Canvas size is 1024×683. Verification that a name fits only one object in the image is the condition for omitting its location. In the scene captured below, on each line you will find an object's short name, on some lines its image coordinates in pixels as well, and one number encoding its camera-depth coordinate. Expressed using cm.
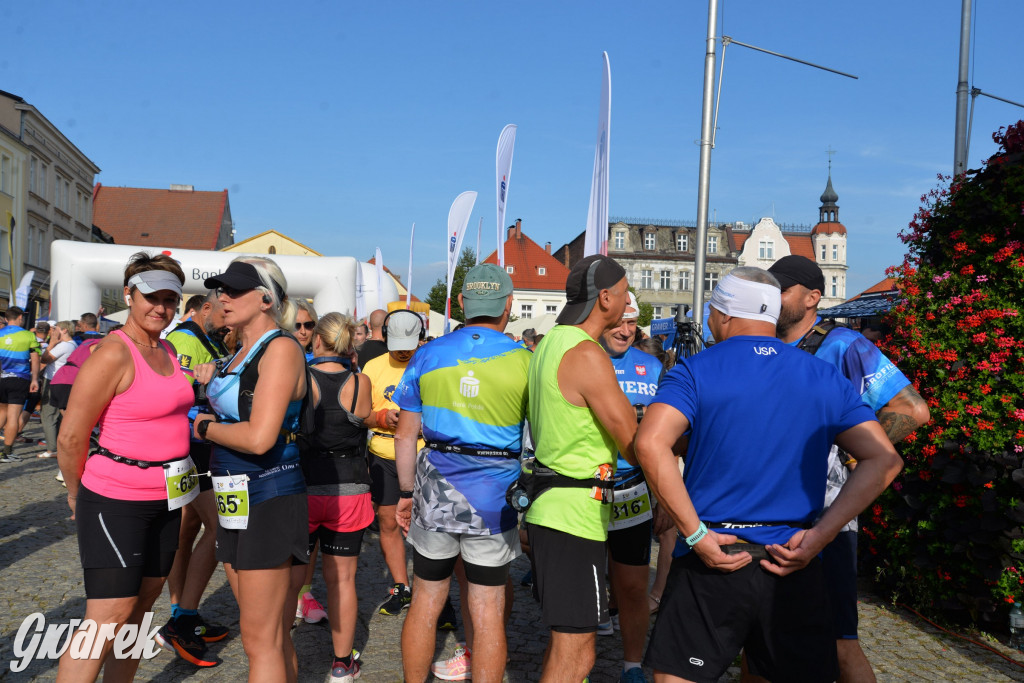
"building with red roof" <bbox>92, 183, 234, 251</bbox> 6284
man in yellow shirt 549
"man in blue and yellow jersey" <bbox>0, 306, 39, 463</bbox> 1146
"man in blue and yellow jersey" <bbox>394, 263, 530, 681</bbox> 353
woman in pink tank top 318
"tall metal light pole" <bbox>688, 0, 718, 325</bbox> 1146
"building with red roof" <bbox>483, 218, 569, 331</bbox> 6825
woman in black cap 299
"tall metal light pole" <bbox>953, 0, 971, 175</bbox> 1233
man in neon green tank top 312
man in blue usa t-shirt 250
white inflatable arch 1513
